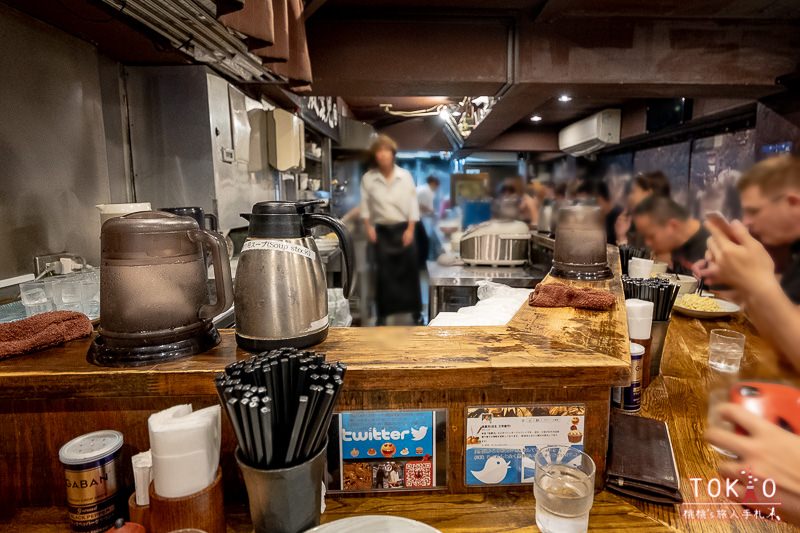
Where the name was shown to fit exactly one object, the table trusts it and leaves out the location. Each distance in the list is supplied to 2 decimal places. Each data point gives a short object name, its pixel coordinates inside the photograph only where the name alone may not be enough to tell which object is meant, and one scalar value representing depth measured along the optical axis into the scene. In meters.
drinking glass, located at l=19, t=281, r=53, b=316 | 1.90
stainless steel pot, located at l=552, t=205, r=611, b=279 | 2.18
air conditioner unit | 7.24
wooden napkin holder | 0.78
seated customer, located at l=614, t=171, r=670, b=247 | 0.91
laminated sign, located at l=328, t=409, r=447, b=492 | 1.01
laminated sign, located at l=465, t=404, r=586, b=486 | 1.02
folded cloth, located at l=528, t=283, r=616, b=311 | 1.59
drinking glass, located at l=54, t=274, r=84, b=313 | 1.98
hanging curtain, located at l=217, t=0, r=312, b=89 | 1.71
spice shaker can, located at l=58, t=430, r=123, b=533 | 0.84
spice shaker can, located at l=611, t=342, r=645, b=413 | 1.39
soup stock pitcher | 1.04
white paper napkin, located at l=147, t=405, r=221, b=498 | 0.76
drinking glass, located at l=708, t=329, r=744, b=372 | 1.79
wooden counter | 0.96
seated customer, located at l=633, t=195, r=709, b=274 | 0.84
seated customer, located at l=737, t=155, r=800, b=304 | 0.59
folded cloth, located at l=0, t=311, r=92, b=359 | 1.08
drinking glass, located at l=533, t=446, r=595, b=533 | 0.87
